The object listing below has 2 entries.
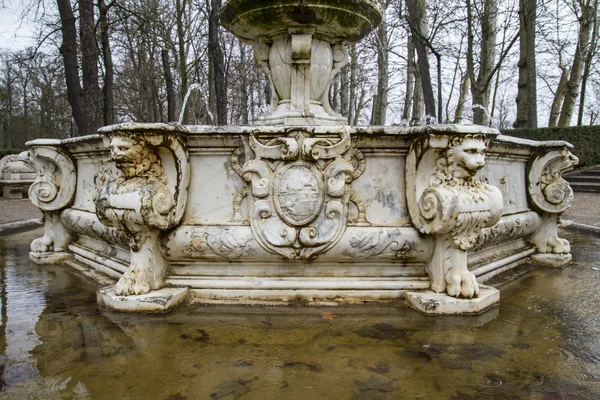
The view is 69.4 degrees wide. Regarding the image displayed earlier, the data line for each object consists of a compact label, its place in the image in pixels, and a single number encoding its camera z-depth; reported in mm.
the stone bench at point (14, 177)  14555
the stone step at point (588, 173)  15229
